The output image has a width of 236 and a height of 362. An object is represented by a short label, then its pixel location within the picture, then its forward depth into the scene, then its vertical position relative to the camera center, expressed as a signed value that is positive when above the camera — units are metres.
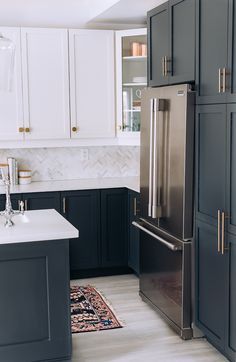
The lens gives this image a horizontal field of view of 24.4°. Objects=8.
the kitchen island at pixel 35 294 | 3.18 -1.03
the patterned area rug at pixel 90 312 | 4.09 -1.53
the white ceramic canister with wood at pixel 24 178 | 5.39 -0.57
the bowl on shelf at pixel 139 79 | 5.14 +0.37
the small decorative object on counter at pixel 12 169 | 5.34 -0.48
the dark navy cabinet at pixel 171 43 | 3.64 +0.54
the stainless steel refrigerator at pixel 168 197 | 3.65 -0.55
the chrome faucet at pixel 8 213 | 3.36 -0.58
